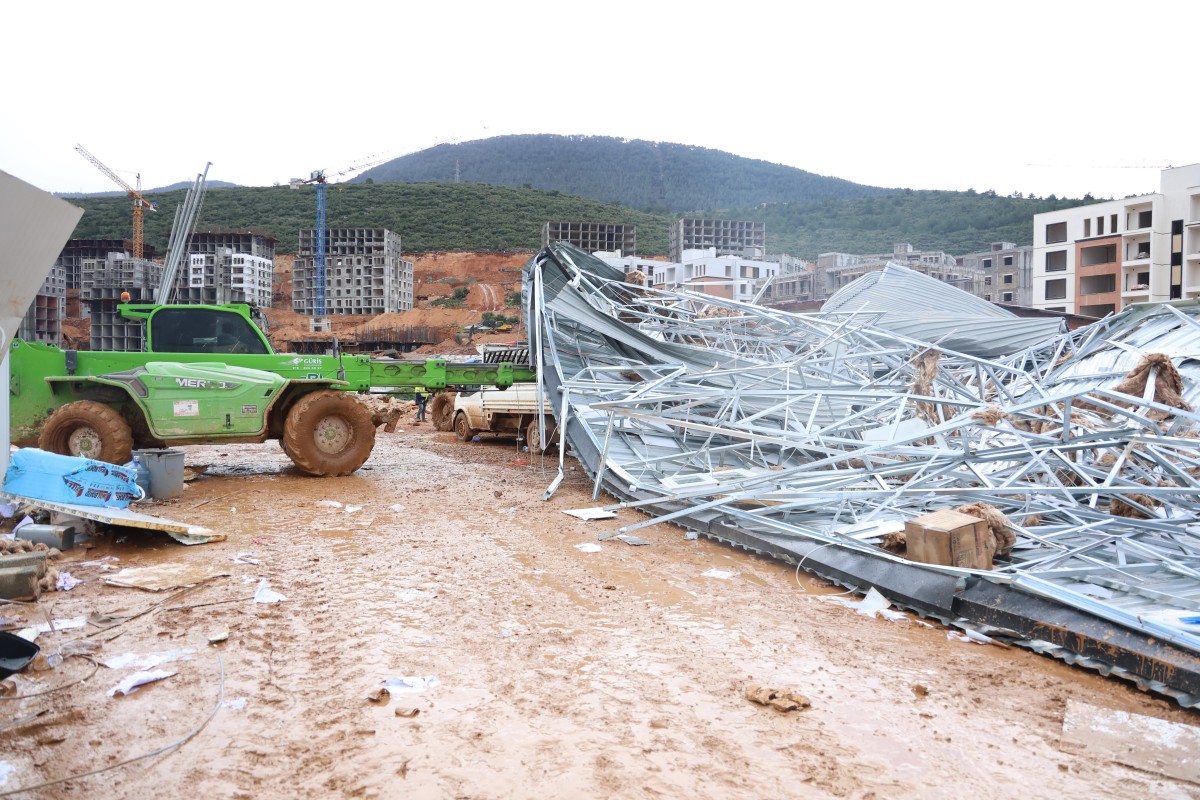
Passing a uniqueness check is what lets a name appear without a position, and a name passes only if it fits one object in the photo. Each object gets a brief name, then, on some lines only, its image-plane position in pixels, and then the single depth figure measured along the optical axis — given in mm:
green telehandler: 9539
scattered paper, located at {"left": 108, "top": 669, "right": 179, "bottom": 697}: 3756
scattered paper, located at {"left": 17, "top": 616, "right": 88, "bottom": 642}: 4501
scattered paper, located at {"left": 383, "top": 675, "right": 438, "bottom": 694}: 3832
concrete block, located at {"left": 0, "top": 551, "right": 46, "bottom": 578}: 5191
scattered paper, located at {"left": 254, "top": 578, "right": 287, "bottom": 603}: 5234
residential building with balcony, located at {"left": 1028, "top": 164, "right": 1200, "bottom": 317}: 38938
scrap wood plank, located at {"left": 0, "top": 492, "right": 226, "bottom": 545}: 6469
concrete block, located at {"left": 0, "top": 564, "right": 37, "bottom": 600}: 5090
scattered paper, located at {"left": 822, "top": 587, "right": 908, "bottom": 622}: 5195
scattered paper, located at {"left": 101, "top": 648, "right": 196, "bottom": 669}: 4094
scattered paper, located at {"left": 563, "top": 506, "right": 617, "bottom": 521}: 8344
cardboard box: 5285
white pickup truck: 14011
